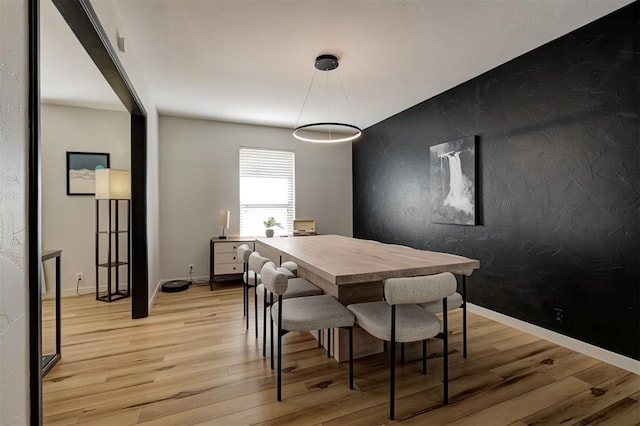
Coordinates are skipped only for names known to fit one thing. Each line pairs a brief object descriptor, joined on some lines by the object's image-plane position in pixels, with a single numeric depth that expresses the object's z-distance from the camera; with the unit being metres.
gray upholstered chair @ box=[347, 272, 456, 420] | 1.65
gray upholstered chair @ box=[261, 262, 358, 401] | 1.88
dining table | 1.83
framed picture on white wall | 4.13
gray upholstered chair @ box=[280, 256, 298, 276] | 3.39
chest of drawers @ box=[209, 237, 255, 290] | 4.50
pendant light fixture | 2.92
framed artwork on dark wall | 3.40
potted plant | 4.89
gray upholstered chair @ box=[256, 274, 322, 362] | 2.39
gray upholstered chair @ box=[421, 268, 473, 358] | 2.25
